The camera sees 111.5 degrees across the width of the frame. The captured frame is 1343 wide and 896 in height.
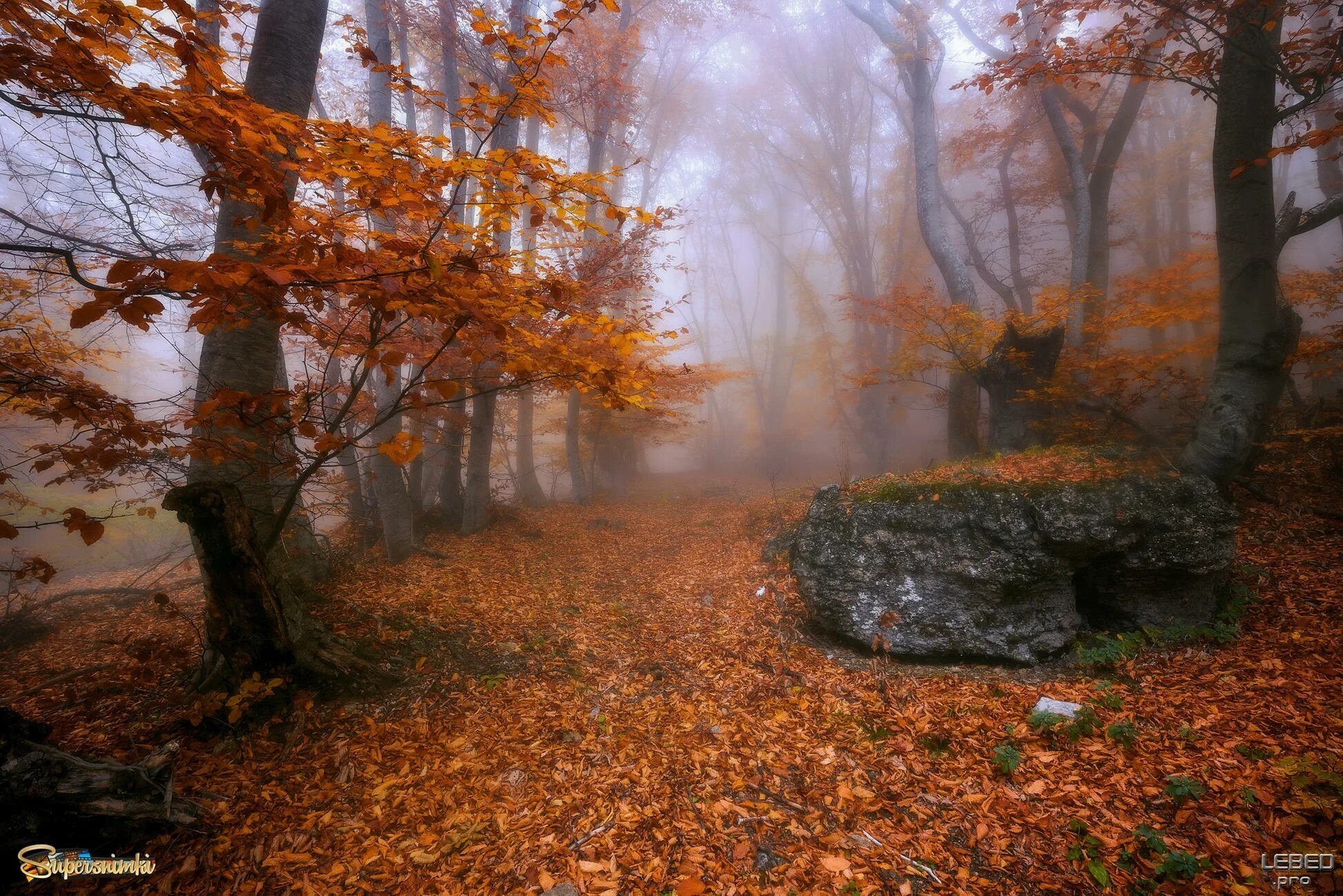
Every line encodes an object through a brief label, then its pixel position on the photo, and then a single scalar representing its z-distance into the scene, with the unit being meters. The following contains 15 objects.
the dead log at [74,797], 2.17
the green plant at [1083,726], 3.03
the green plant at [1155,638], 3.82
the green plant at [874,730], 3.35
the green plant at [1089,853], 2.25
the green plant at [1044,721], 3.12
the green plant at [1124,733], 2.92
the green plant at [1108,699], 3.24
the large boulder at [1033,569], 4.29
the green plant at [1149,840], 2.28
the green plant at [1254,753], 2.67
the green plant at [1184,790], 2.50
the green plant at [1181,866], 2.15
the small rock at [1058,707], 3.27
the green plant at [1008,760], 2.86
